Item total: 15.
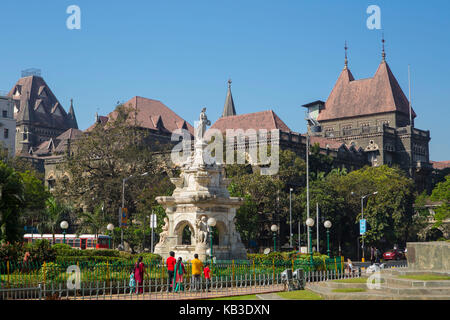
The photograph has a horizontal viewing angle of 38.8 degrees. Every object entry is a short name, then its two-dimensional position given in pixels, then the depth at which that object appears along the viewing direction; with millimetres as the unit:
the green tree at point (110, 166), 60094
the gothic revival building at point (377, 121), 98312
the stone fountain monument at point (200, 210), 30594
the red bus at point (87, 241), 51388
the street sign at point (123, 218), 43575
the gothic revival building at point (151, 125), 89125
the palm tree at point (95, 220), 56906
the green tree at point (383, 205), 62244
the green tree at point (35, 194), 59062
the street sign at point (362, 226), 46844
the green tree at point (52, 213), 58281
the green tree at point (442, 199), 63166
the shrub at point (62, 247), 35138
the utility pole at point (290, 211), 58250
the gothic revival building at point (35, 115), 119062
